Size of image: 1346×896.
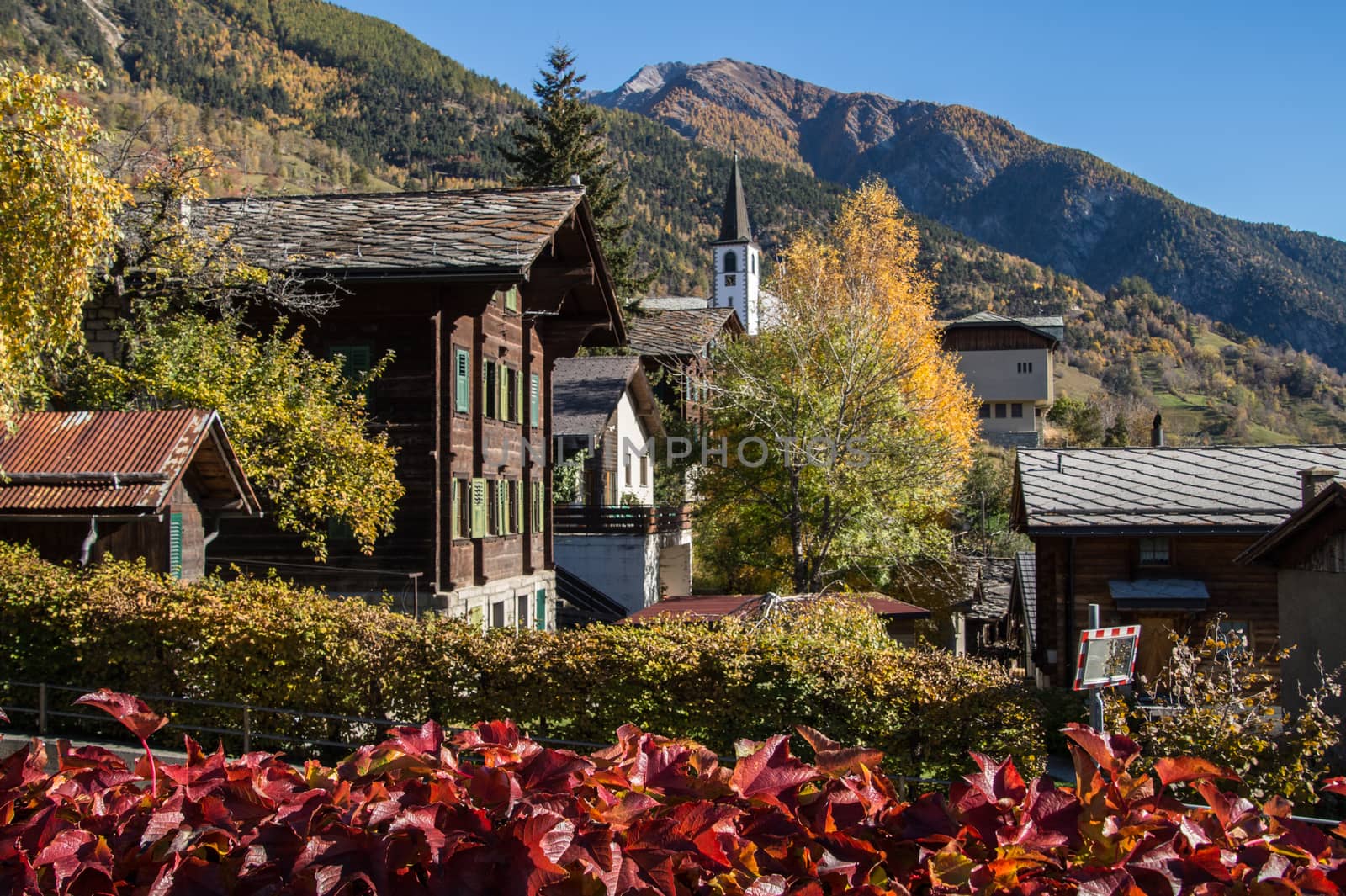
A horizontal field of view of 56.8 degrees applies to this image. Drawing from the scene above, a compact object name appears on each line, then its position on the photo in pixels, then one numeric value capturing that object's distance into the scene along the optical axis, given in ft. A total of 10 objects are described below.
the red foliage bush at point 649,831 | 11.13
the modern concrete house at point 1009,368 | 271.28
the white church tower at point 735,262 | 365.40
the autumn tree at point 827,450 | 99.55
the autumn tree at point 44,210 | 44.42
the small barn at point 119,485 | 48.96
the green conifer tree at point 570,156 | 158.61
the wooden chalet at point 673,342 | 160.97
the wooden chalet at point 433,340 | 72.90
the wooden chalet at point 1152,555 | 75.25
